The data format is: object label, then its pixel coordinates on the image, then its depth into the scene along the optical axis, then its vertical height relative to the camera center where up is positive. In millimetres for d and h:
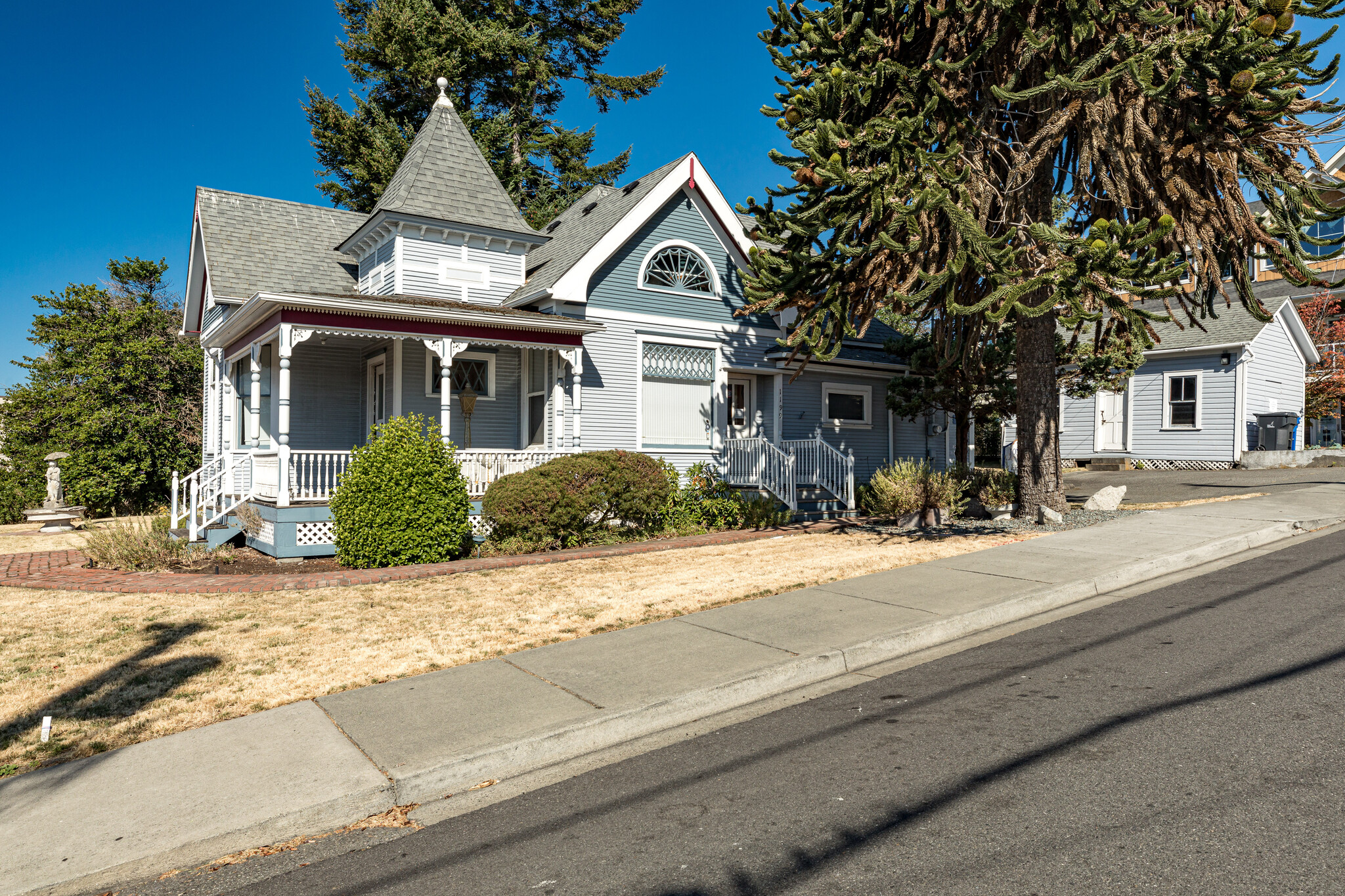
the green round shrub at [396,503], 10695 -937
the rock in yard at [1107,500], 13797 -1104
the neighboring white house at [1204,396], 24438 +1274
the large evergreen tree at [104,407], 21484 +718
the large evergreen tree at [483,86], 29875 +13934
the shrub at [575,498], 11875 -955
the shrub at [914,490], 14398 -991
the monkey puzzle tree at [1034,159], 9625 +3874
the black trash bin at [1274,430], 24094 +190
